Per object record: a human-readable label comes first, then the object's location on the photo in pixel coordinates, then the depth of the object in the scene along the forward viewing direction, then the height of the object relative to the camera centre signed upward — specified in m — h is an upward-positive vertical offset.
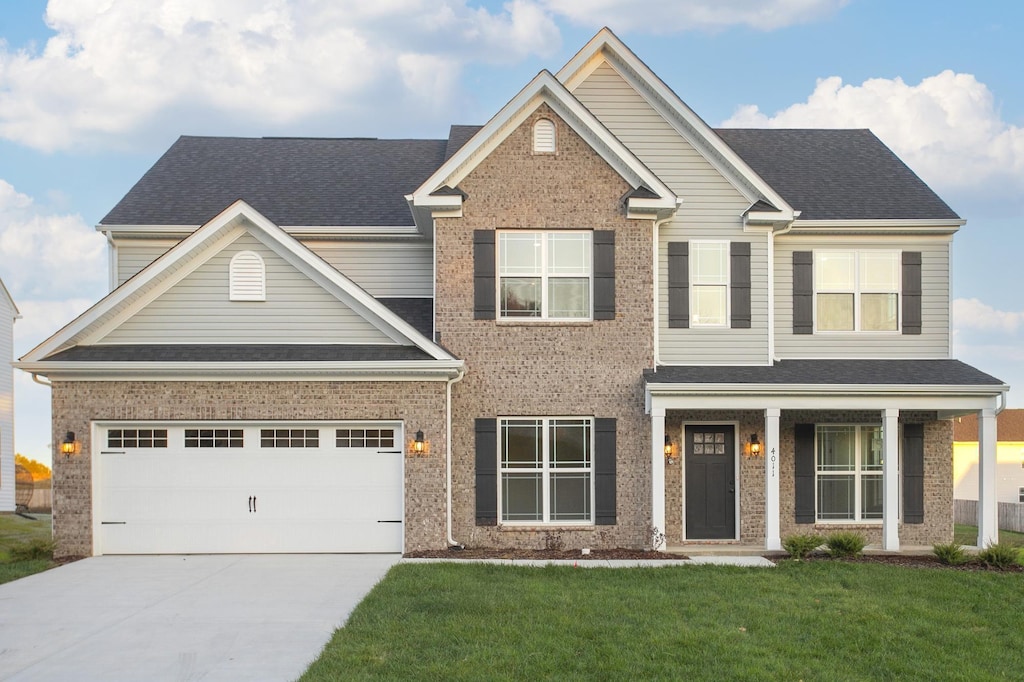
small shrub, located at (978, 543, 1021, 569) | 13.94 -3.49
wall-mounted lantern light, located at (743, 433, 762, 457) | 16.52 -2.14
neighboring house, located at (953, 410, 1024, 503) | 42.44 -6.36
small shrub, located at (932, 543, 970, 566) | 14.22 -3.53
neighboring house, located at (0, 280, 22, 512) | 30.41 -2.41
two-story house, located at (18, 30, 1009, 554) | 14.91 -0.48
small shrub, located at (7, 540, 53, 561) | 14.49 -3.51
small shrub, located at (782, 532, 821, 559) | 14.32 -3.39
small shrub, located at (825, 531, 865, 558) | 14.48 -3.43
